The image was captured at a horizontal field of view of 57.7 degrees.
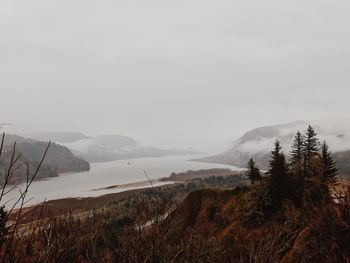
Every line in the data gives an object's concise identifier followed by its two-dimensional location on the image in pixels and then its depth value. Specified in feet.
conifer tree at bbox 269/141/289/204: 181.06
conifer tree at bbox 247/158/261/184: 250.78
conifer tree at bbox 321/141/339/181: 178.50
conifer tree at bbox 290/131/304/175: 218.73
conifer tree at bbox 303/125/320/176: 213.05
